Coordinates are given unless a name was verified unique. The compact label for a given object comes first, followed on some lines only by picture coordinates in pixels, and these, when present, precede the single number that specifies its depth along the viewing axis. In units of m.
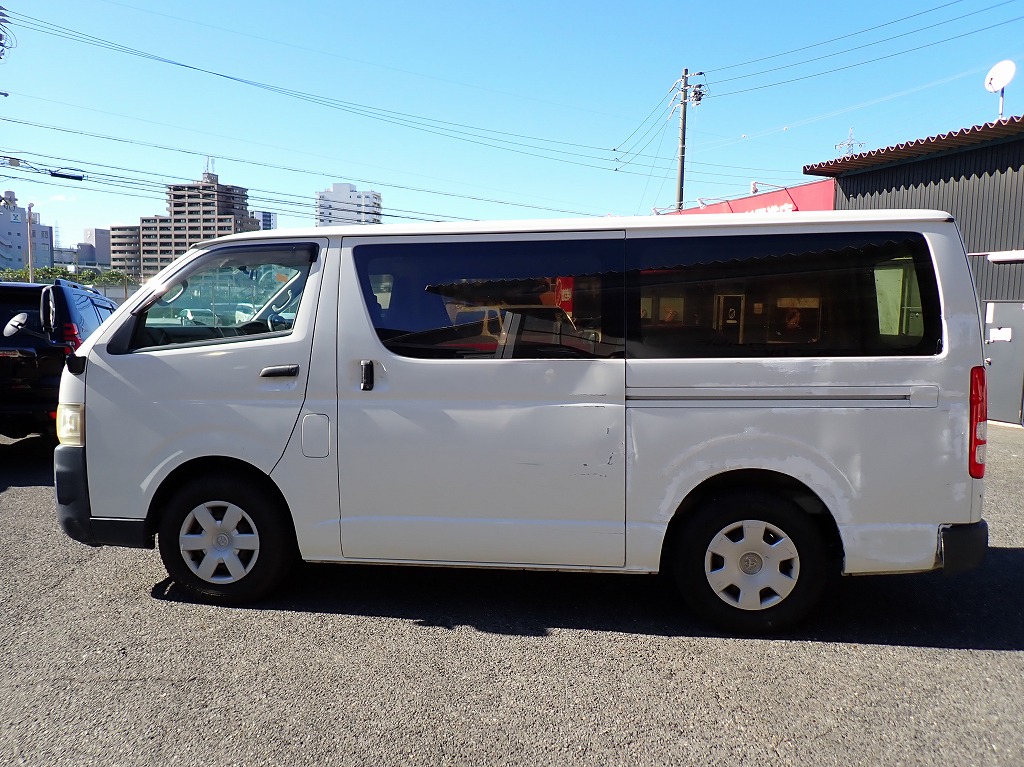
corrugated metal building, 11.48
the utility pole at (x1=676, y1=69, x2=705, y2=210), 27.58
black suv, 7.41
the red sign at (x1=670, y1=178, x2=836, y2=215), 15.72
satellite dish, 14.38
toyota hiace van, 3.67
